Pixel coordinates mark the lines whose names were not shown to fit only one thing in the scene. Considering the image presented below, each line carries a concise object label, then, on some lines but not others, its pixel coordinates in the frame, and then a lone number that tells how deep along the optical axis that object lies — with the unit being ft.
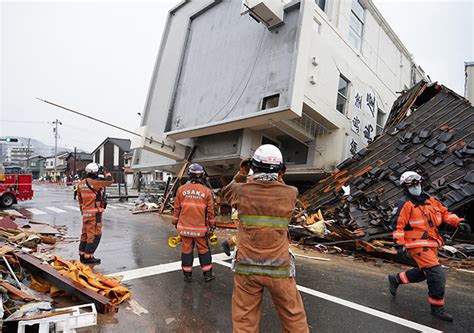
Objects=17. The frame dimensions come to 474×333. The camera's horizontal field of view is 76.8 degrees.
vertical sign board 39.22
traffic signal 72.55
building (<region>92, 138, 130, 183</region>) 163.53
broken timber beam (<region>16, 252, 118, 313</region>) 11.10
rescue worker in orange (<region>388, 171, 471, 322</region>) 11.48
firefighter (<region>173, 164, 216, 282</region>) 14.71
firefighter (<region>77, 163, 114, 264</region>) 17.85
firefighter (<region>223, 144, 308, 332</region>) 7.66
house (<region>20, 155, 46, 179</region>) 241.14
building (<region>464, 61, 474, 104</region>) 44.19
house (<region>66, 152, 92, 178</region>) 185.46
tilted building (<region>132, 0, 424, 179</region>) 31.89
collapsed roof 22.01
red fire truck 45.44
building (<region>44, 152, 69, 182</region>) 196.02
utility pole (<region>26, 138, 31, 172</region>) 222.46
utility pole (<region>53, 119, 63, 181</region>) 172.04
